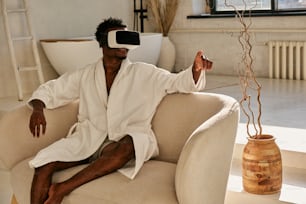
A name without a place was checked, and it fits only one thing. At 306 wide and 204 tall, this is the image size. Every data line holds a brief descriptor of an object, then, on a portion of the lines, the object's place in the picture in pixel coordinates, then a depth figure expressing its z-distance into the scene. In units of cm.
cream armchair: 222
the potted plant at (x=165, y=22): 653
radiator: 572
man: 254
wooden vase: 273
